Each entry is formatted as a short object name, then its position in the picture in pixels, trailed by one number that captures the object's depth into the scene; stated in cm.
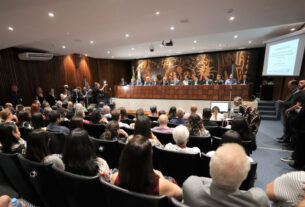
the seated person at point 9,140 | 144
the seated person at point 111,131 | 188
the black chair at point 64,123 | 296
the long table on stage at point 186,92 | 684
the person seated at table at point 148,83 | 887
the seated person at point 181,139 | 154
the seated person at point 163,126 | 228
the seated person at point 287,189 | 84
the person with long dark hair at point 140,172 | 86
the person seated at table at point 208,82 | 757
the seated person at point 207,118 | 264
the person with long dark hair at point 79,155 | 109
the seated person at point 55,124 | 223
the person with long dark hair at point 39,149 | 122
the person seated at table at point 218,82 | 726
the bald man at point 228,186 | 71
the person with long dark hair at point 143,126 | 172
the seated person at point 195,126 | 206
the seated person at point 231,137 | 130
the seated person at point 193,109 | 302
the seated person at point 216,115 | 332
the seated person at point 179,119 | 281
